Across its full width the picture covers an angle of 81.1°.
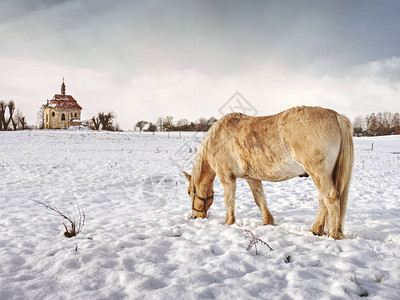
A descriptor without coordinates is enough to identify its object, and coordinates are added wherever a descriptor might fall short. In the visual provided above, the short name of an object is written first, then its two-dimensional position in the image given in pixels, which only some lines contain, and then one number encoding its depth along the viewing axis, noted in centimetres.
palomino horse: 336
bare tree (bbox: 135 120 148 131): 7462
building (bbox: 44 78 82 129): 6194
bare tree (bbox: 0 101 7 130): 5443
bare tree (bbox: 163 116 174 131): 6616
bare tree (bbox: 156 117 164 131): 9099
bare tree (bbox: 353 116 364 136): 8996
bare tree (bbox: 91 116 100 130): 6322
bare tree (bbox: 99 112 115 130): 6369
